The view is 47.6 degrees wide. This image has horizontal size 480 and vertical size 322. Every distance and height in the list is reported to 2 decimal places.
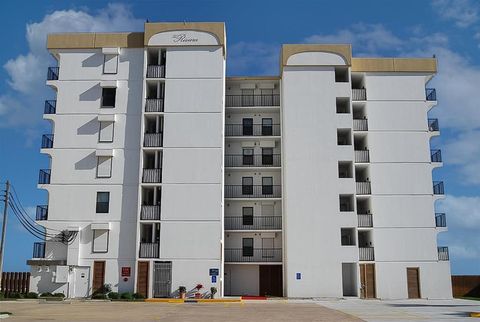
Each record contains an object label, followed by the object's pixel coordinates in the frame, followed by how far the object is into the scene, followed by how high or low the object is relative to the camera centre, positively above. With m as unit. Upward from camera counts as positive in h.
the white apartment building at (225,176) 41.62 +7.41
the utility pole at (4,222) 29.39 +2.54
